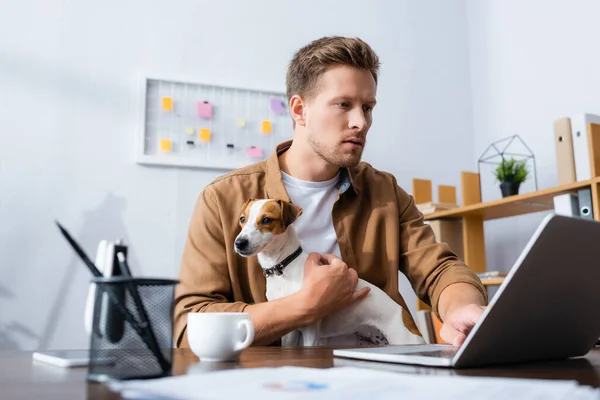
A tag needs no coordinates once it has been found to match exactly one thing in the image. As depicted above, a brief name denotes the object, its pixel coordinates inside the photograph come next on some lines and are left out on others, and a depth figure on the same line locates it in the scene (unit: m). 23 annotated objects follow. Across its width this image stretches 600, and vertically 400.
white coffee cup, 0.67
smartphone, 0.67
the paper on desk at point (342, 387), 0.36
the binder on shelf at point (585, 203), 2.09
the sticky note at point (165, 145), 2.55
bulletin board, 2.56
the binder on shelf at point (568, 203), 2.16
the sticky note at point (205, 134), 2.63
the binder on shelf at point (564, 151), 2.18
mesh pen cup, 0.51
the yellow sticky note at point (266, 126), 2.75
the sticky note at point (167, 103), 2.58
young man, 1.28
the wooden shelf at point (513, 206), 2.16
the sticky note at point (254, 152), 2.71
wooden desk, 0.47
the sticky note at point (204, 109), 2.64
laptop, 0.56
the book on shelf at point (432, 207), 2.67
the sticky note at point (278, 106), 2.79
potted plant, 2.45
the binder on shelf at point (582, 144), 2.11
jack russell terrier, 1.29
